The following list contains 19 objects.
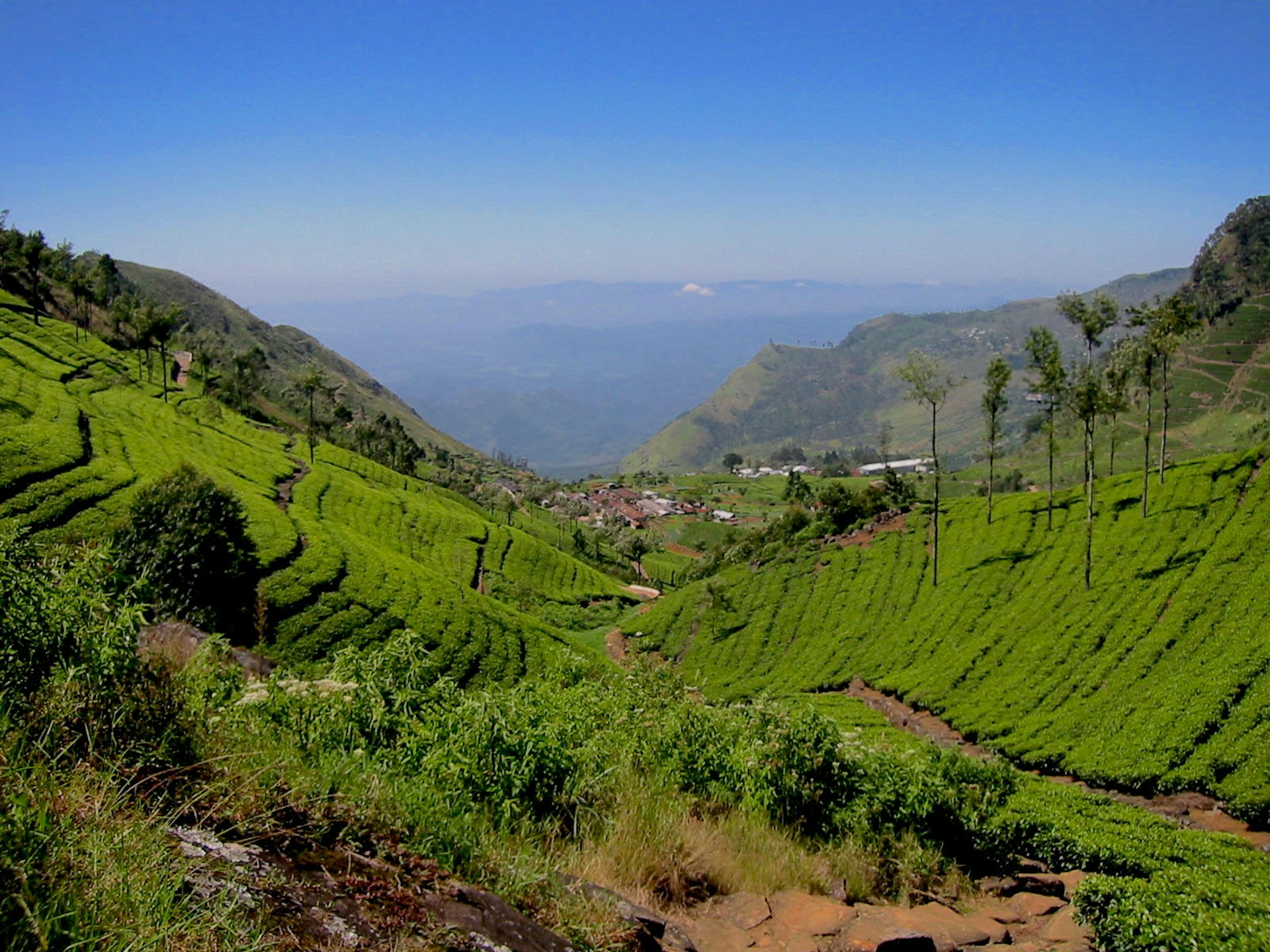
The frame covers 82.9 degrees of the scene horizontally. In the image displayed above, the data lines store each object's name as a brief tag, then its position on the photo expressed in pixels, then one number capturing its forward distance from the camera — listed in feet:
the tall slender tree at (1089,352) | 108.47
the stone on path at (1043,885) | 33.65
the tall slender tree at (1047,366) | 115.55
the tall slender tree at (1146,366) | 116.88
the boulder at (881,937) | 21.42
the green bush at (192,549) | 84.58
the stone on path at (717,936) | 20.97
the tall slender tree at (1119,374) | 113.39
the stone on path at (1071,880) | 33.83
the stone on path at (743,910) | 22.75
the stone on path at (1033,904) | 30.73
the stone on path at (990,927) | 26.35
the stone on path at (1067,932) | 27.96
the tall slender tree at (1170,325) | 115.03
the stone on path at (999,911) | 29.66
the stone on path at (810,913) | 22.80
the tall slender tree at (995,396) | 130.11
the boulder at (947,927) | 24.39
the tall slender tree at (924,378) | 123.95
